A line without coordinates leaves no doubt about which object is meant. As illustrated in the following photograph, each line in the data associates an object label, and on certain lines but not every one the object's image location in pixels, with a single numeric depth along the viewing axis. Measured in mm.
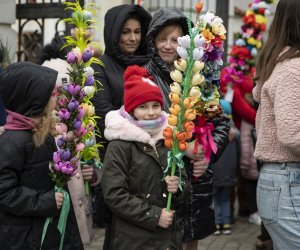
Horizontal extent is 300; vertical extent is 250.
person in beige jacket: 4807
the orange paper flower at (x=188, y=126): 5114
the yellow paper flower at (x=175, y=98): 5065
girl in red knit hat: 5133
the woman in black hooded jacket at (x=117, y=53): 6761
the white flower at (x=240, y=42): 11725
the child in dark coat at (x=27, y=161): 5045
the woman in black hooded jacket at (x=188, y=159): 6105
